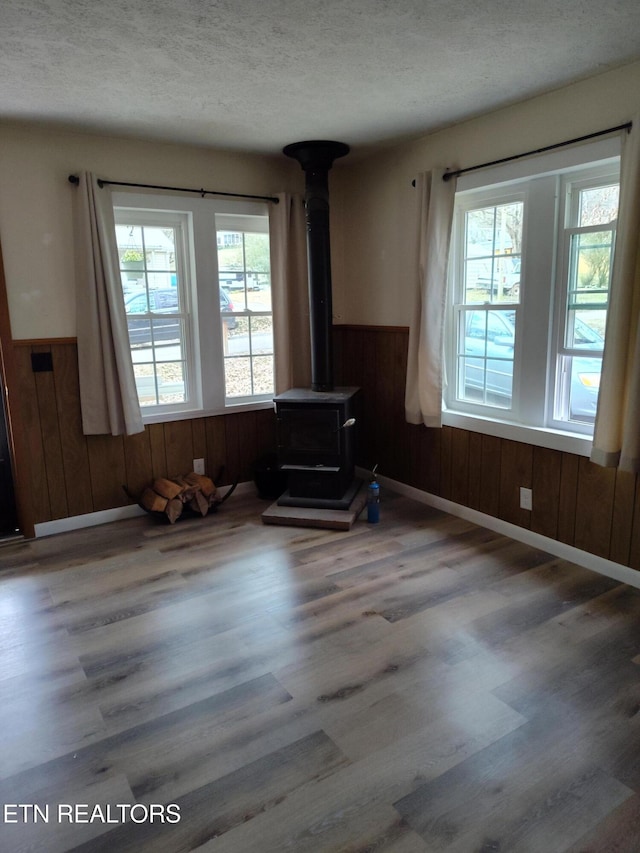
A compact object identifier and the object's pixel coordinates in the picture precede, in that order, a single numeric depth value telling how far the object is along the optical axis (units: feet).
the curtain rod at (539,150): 9.26
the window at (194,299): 13.55
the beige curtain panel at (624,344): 9.00
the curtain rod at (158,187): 12.14
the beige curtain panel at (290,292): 14.56
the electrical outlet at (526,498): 11.71
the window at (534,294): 10.39
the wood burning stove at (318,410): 13.24
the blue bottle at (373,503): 13.16
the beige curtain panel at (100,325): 12.21
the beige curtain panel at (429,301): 12.40
